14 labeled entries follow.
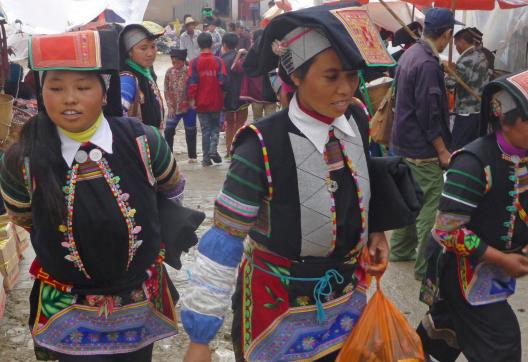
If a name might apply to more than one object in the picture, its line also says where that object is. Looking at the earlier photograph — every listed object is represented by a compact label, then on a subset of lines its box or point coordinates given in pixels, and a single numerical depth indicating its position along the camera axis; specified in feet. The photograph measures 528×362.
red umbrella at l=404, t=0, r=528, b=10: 24.41
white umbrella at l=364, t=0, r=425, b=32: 34.71
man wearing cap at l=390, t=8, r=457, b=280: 16.38
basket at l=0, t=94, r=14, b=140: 18.61
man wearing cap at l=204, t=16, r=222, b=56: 54.70
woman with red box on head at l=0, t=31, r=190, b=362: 8.23
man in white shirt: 51.55
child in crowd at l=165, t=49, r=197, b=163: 31.78
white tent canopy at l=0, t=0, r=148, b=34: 40.14
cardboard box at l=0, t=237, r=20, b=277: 15.96
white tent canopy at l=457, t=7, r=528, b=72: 30.12
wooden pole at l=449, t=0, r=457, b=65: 20.38
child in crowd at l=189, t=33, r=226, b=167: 31.24
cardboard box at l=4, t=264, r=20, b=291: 16.13
